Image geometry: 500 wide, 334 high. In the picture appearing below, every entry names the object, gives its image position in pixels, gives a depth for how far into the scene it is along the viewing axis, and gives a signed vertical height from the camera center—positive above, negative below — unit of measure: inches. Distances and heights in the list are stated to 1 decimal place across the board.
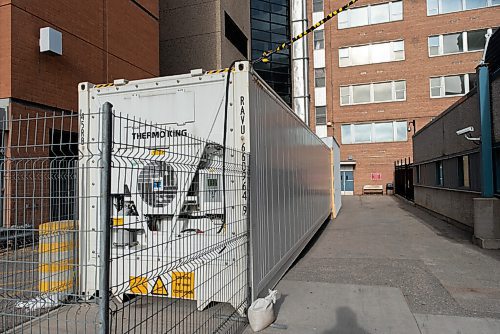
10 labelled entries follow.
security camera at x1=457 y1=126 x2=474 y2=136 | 382.7 +46.3
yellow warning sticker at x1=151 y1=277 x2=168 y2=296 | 153.9 -42.9
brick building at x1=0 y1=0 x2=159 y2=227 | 353.4 +146.5
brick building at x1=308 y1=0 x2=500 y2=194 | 1150.3 +334.0
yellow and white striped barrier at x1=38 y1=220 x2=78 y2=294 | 165.7 -32.0
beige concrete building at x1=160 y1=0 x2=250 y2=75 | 722.8 +275.0
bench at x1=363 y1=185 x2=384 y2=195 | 1205.1 -32.3
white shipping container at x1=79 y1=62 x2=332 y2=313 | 156.3 +4.7
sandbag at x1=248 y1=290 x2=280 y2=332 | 163.9 -56.7
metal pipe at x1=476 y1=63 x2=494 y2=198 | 361.4 +40.8
